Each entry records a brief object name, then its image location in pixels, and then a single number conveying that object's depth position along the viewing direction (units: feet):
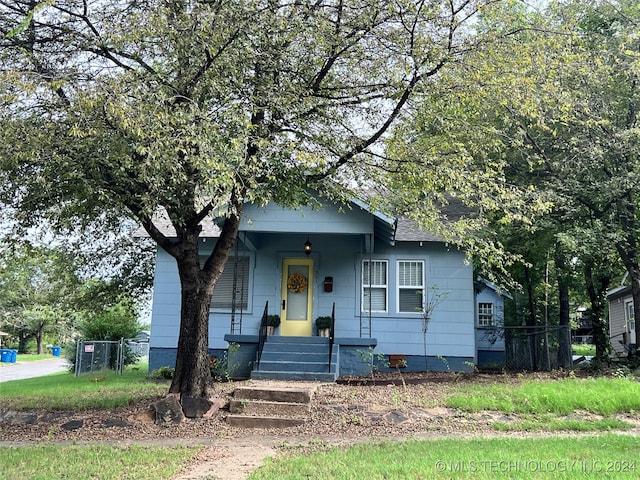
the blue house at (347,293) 45.34
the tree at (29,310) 140.56
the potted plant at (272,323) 43.86
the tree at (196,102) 22.76
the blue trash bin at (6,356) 111.86
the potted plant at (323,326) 43.96
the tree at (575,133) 29.96
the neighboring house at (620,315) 79.77
